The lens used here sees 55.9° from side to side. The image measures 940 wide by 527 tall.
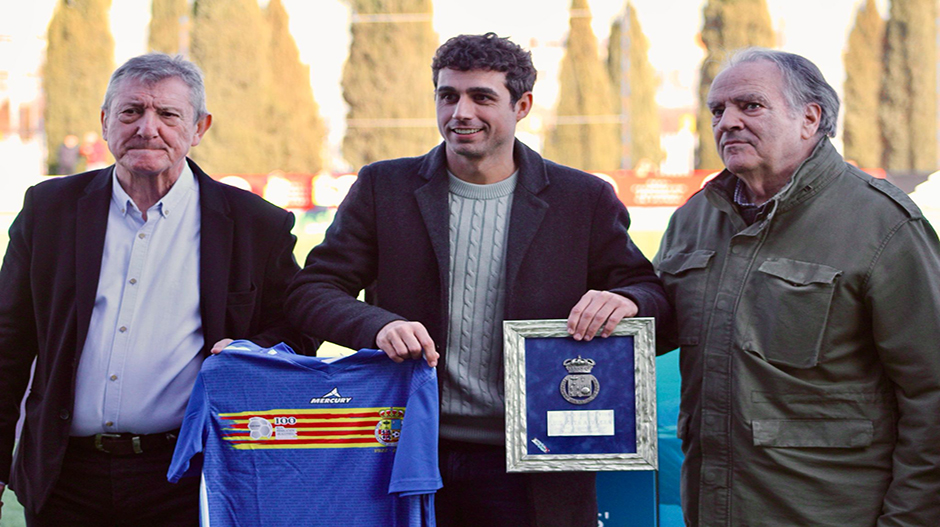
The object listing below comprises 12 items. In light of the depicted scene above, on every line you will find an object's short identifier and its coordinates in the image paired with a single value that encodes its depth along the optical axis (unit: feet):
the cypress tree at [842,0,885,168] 98.92
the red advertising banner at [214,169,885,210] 67.10
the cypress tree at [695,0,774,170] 91.66
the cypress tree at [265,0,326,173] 93.81
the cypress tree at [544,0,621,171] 94.84
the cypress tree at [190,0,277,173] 89.40
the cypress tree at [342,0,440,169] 90.99
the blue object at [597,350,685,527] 11.20
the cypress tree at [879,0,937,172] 97.66
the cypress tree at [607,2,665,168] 102.01
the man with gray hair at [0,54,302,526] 9.00
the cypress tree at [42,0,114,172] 87.92
